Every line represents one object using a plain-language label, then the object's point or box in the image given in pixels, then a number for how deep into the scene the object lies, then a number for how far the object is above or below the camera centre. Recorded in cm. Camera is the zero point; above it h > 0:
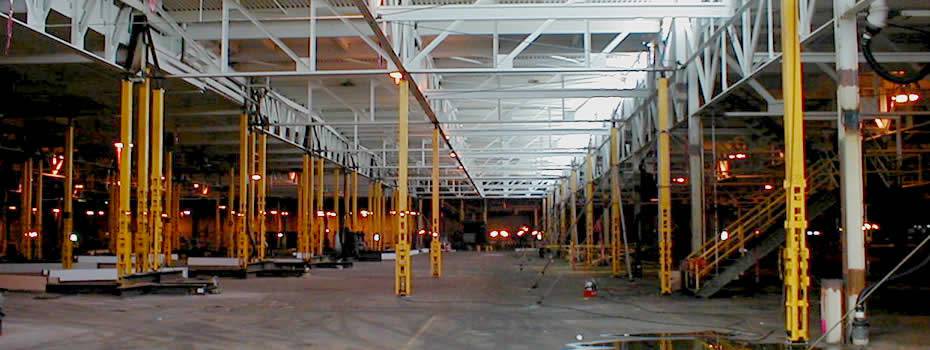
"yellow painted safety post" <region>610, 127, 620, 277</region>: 3169 +38
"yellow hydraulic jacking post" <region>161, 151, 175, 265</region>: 3700 +23
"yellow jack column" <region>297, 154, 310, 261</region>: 3959 -1
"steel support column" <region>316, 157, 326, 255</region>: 4106 +41
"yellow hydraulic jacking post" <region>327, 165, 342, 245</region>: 4807 +187
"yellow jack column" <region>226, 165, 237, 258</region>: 3888 -13
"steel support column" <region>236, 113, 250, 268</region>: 3034 +90
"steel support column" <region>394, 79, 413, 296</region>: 2184 -3
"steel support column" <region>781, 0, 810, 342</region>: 1248 +38
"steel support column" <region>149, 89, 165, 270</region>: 2242 +123
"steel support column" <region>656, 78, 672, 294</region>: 2194 +59
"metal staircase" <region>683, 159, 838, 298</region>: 2011 -53
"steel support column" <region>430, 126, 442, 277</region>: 2909 -33
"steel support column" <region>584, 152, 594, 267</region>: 3838 +34
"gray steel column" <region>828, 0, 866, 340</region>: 1241 +86
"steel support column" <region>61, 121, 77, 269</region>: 2897 +53
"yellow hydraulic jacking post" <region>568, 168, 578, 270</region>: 3834 +25
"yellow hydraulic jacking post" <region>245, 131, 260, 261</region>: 3170 +67
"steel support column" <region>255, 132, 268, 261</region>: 3212 +112
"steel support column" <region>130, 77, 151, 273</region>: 2225 +99
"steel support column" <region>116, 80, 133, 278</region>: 2139 +91
